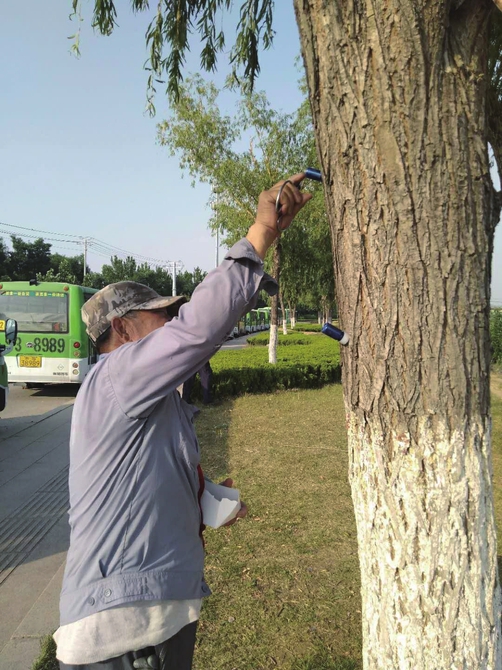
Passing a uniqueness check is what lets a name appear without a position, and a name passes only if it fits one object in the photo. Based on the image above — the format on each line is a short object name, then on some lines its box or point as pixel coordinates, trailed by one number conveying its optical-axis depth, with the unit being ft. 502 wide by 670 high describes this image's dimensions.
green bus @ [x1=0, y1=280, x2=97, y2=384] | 38.32
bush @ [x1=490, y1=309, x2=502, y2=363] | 53.26
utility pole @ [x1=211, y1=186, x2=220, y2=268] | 47.54
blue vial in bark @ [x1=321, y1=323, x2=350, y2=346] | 5.60
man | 4.49
